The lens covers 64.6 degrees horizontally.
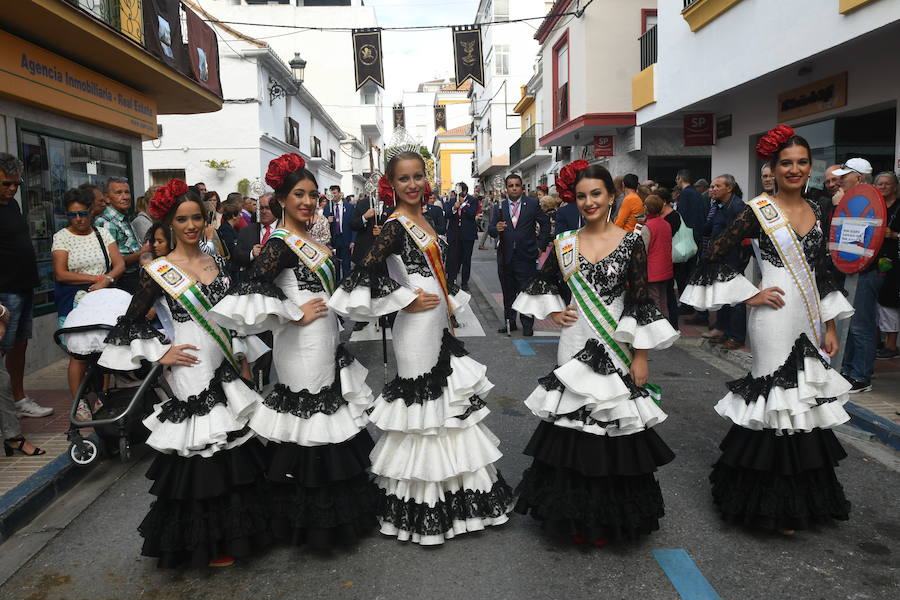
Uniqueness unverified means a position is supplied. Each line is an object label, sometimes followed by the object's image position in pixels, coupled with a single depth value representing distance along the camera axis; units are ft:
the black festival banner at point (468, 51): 54.54
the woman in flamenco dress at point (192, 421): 11.28
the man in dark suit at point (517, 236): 31.24
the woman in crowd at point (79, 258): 19.99
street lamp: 77.87
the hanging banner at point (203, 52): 34.81
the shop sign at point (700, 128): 43.29
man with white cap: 20.43
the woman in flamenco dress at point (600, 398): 11.43
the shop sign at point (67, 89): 24.48
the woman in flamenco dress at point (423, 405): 11.99
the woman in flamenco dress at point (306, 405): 11.68
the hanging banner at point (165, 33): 29.45
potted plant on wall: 73.26
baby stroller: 15.72
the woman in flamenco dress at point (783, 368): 12.18
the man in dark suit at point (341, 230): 49.47
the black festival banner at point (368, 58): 55.57
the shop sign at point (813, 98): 30.81
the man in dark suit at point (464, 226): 44.21
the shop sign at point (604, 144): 63.87
